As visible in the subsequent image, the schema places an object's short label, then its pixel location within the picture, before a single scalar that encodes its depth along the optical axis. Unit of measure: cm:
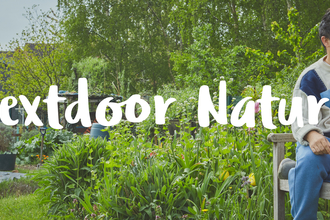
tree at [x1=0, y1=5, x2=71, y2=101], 1594
